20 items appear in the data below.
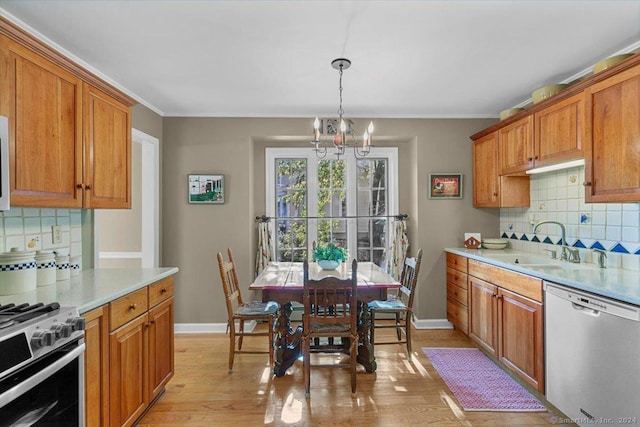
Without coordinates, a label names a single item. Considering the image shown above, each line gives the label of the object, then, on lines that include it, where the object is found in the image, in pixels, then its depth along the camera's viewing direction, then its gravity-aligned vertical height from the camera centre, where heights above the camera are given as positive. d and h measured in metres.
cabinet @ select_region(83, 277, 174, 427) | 1.66 -0.81
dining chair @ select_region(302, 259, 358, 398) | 2.41 -0.77
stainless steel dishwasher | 1.65 -0.80
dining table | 2.62 -0.65
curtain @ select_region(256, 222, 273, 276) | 4.00 -0.42
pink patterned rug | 2.37 -1.35
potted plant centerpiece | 3.09 -0.41
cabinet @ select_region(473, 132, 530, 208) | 3.45 +0.29
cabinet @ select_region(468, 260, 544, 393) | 2.32 -0.84
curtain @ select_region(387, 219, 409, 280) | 4.09 -0.44
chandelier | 2.41 +0.58
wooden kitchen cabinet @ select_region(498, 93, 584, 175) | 2.47 +0.60
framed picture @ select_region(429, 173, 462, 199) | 3.94 +0.29
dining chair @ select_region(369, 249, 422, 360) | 3.02 -0.86
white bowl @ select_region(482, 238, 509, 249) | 3.70 -0.35
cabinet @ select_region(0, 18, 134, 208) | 1.61 +0.48
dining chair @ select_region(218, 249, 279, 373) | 2.88 -0.86
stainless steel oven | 1.17 -0.58
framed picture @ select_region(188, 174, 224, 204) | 3.86 +0.28
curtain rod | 4.21 -0.07
